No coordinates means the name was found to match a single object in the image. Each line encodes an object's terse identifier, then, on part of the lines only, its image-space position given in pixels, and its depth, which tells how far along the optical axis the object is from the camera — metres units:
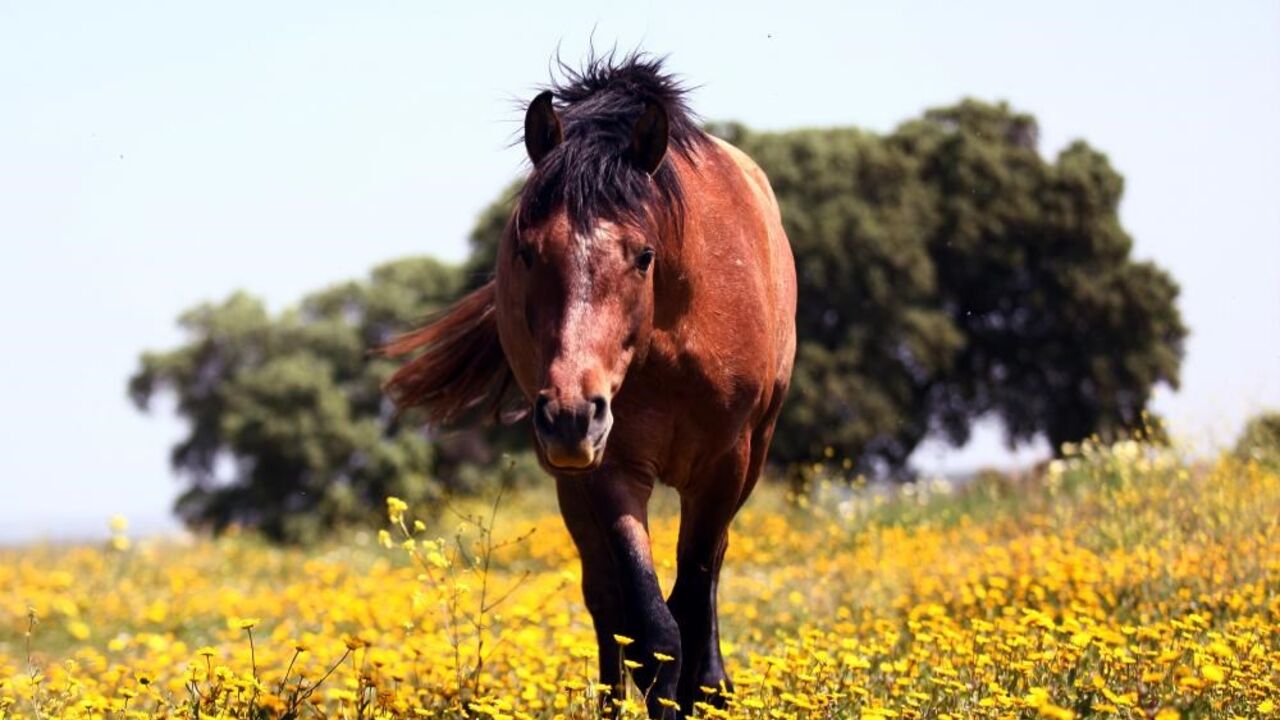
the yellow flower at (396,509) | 9.55
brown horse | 8.45
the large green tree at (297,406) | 63.59
